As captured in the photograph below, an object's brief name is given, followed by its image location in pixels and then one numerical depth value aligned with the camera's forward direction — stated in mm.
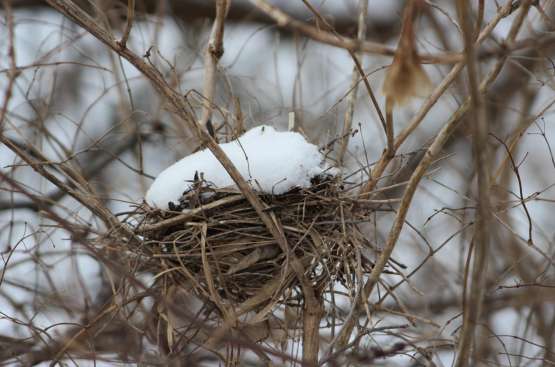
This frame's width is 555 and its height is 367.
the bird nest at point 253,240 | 4242
